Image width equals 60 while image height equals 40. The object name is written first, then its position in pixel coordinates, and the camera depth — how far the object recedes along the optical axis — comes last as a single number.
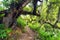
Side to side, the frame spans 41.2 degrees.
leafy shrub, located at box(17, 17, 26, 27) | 3.70
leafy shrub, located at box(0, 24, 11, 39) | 2.87
